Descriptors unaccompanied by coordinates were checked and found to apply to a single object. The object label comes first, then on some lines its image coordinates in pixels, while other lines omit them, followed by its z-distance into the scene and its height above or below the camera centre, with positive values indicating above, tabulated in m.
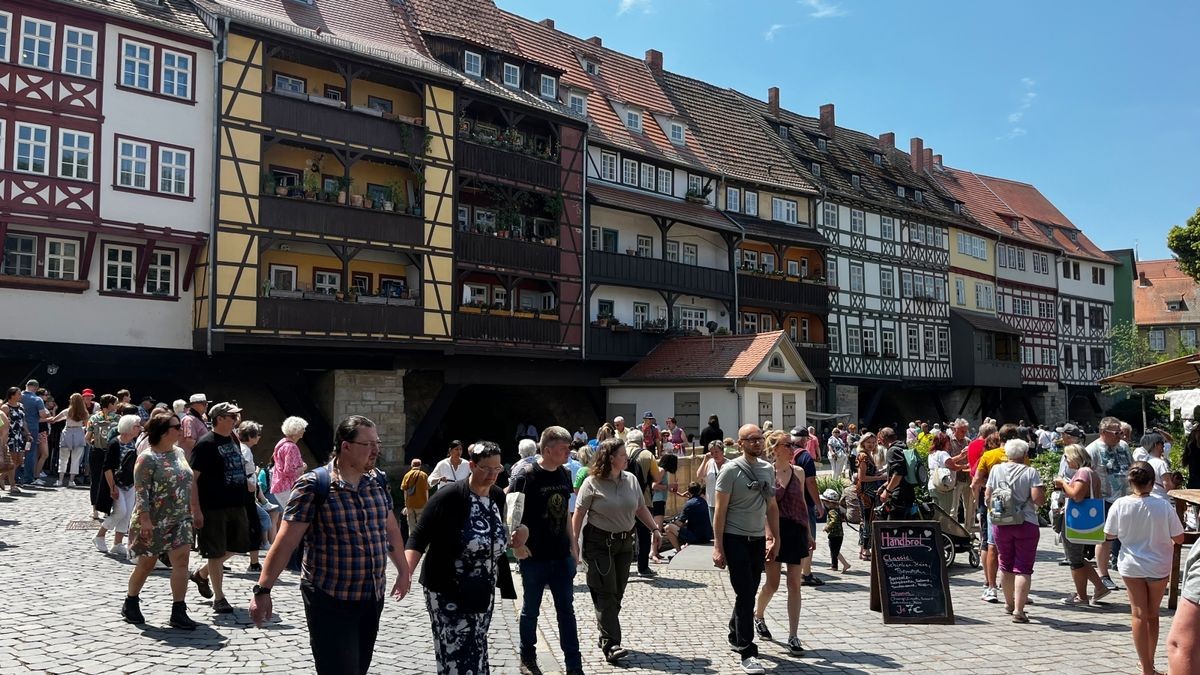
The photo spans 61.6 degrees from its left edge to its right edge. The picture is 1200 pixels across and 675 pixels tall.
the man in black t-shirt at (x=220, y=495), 8.31 -0.63
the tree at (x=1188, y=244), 38.53 +7.01
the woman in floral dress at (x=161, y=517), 7.76 -0.76
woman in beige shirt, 7.88 -0.84
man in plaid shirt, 5.00 -0.69
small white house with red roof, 30.61 +1.22
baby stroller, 12.25 -1.39
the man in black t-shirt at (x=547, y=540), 7.30 -0.87
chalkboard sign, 9.31 -1.39
